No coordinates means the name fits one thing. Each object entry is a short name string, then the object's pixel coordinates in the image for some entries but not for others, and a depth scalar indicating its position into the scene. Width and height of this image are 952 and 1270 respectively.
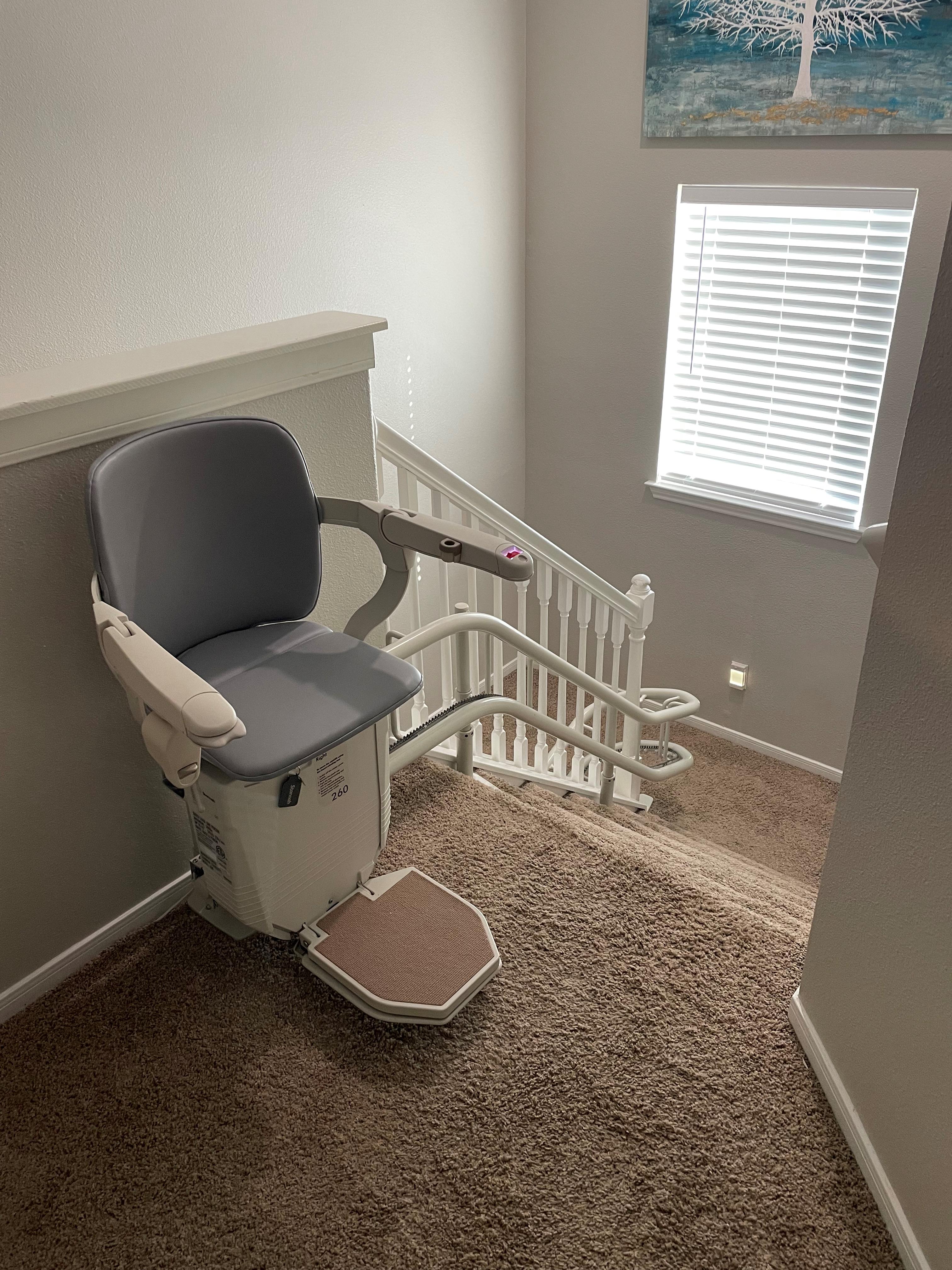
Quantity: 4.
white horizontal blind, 3.61
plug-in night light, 4.50
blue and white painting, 3.16
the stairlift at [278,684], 1.47
